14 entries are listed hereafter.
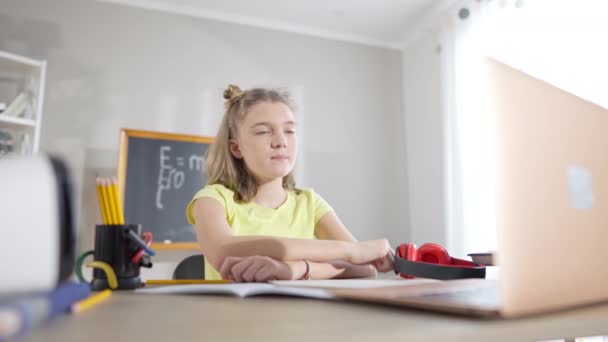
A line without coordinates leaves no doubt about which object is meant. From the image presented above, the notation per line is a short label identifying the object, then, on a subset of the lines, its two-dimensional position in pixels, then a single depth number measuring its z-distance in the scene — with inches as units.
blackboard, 89.5
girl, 29.5
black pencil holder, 20.9
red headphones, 22.9
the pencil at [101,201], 21.9
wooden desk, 8.6
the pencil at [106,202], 21.9
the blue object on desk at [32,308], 7.6
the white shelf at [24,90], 80.5
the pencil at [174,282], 23.5
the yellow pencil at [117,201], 22.1
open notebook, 14.5
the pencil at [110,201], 21.9
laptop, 10.5
